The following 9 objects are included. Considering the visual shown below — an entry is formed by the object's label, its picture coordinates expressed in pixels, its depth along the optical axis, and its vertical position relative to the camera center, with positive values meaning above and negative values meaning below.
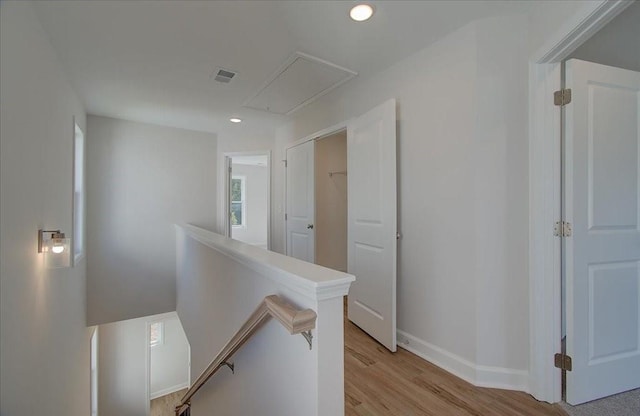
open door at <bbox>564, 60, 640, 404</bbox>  1.62 -0.12
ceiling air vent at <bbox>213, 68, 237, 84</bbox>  2.56 +1.25
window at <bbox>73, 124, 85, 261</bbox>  3.23 +0.11
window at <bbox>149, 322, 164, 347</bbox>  5.89 -2.59
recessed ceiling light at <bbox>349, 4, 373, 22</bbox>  1.73 +1.24
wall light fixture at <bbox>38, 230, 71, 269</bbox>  1.88 -0.26
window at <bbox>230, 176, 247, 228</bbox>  7.71 +0.23
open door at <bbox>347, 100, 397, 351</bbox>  2.24 -0.10
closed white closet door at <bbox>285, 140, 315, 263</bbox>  3.55 +0.10
